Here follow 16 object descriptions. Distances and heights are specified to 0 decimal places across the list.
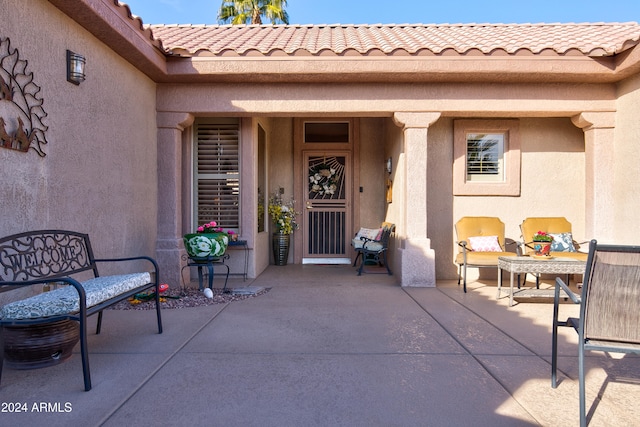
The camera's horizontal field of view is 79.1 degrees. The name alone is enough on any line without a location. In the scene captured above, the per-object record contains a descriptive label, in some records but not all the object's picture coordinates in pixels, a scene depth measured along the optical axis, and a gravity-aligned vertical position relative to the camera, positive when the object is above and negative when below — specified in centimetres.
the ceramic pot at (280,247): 729 -77
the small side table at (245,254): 575 -73
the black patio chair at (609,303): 187 -47
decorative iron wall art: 278 +76
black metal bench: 221 -55
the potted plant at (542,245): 464 -45
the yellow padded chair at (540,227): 557 -29
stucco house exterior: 346 +114
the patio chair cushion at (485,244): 543 -52
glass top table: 430 -66
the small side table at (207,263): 464 -68
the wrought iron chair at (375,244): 627 -61
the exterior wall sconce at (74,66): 349 +127
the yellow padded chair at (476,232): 534 -37
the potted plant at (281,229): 730 -43
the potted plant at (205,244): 463 -46
